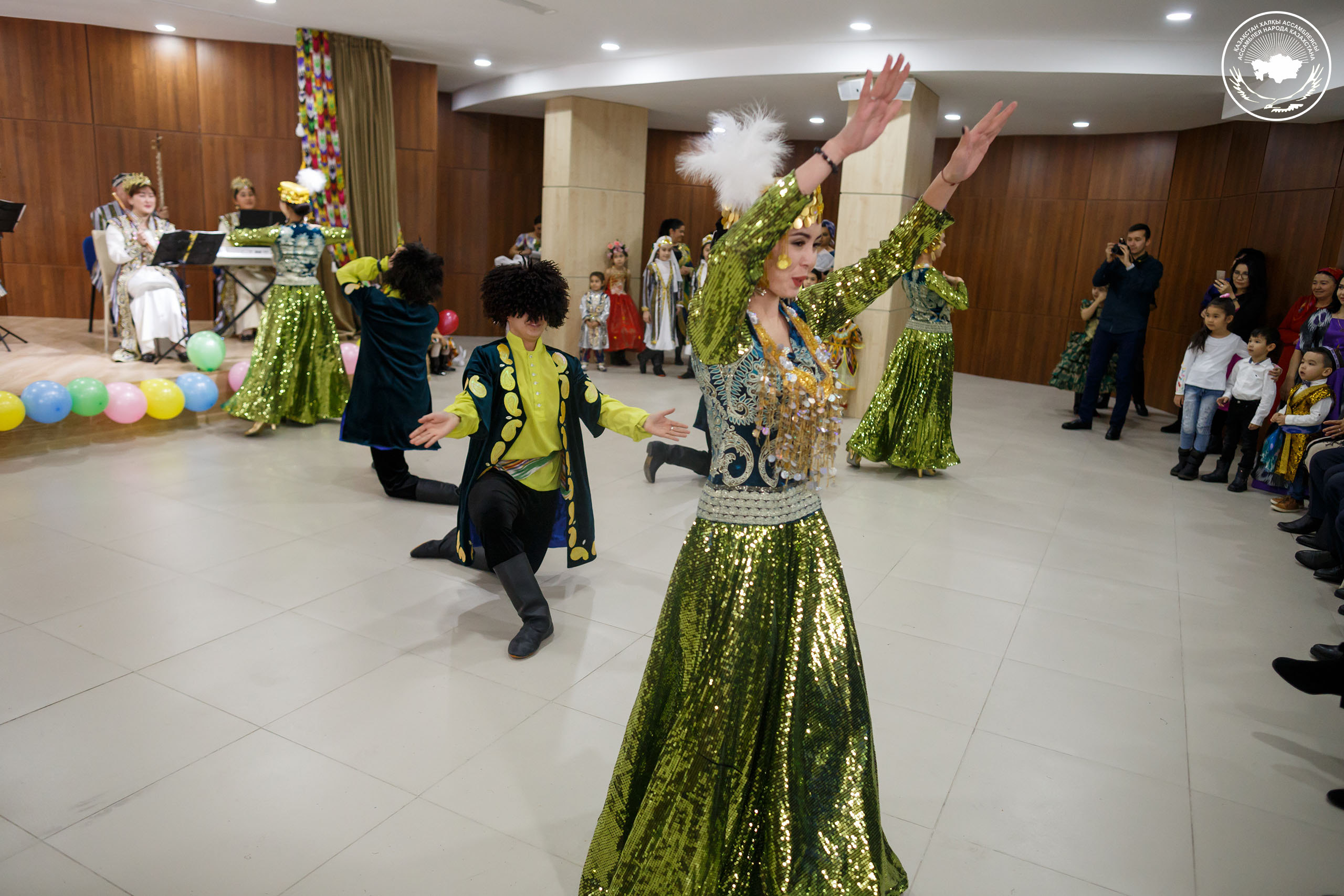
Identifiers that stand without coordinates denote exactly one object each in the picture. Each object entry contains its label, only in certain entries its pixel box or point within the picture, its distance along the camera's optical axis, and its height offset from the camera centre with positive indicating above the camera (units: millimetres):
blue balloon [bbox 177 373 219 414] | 5969 -1162
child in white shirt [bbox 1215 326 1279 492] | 5852 -730
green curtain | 8484 +801
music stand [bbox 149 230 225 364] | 6879 -281
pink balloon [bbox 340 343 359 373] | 6852 -984
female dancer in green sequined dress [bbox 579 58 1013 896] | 1794 -842
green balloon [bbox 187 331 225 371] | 6367 -951
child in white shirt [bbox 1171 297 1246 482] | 6359 -698
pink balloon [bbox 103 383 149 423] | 5543 -1186
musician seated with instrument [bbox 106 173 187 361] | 6965 -604
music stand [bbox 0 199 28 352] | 6801 -110
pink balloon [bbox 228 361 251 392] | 6492 -1127
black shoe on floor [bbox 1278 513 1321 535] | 5090 -1327
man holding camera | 7375 -253
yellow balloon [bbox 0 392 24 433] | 5051 -1162
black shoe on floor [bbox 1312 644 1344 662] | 3146 -1292
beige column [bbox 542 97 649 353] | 9820 +631
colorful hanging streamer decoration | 8273 +883
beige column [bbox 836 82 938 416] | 7543 +507
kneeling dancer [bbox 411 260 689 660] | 3219 -687
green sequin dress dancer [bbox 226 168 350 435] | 6023 -710
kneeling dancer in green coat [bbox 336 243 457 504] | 4590 -598
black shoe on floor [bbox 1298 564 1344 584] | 4410 -1380
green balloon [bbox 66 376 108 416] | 5406 -1130
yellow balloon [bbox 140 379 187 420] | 5766 -1184
